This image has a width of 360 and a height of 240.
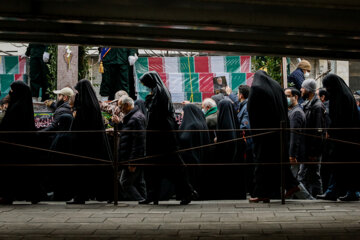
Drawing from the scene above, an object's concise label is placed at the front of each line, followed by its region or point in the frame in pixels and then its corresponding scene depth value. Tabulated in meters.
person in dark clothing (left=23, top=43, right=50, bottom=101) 13.69
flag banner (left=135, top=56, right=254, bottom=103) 13.16
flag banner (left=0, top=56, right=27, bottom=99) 14.56
